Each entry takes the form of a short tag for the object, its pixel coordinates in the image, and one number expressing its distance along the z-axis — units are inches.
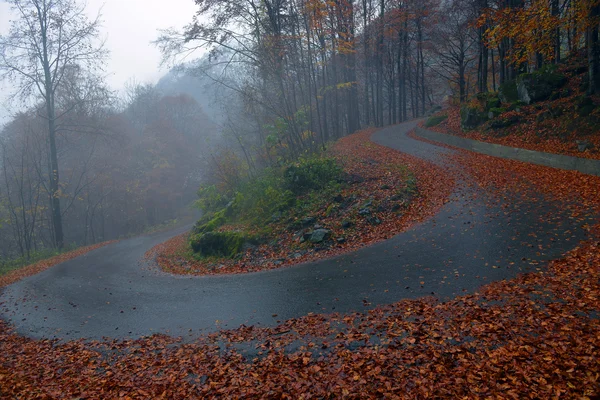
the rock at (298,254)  410.6
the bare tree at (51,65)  777.6
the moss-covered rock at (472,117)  789.2
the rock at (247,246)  470.7
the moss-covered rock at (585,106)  557.6
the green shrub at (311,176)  560.4
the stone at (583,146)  497.4
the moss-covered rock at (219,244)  480.4
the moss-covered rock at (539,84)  675.4
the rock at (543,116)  623.7
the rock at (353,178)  556.1
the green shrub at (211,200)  768.3
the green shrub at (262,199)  540.7
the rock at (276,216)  517.3
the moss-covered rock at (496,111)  736.7
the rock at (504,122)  691.4
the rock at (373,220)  436.1
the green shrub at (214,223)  615.8
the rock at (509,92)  743.1
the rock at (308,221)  472.4
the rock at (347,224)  437.7
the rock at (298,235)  449.7
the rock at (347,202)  484.7
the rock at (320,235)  421.7
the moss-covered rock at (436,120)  1007.4
